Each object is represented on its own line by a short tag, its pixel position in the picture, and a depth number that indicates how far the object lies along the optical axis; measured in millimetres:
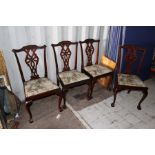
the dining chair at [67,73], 2926
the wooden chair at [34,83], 2596
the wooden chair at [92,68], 3200
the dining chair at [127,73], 2971
